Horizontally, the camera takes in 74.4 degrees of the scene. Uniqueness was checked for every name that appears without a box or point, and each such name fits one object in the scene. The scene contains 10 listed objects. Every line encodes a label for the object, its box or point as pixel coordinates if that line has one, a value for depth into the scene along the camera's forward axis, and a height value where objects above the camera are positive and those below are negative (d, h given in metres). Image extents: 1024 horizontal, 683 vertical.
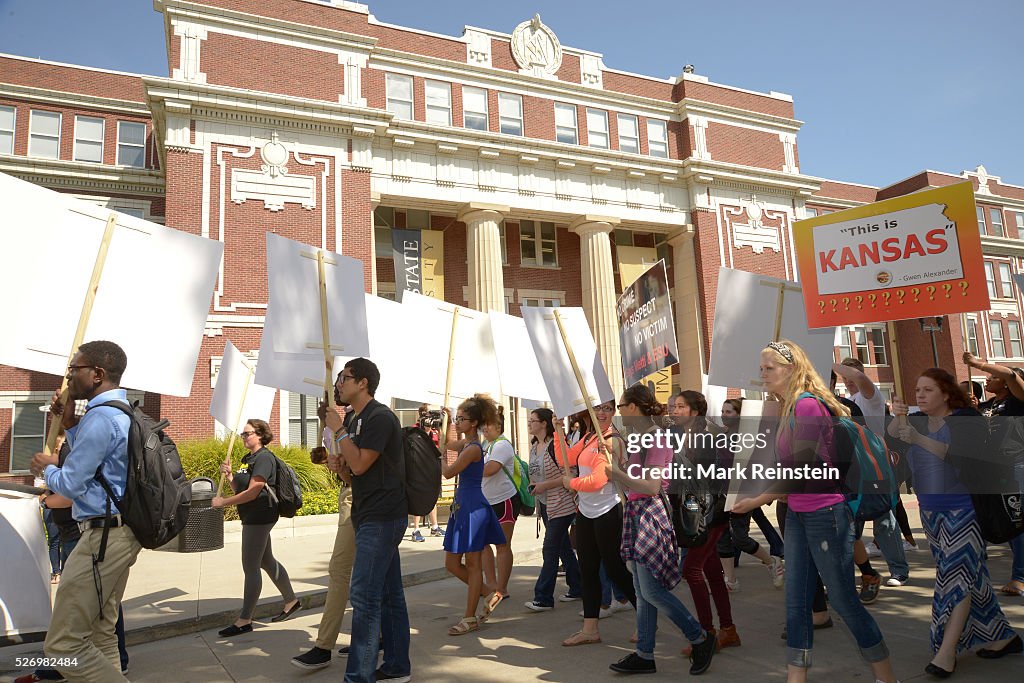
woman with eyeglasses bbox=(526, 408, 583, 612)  6.36 -0.69
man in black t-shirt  4.21 -0.44
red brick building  20.47 +9.95
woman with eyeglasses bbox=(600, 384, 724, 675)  4.43 -0.81
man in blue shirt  3.44 -0.43
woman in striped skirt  4.20 -0.68
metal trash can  11.13 -1.26
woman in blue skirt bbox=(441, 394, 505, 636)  5.92 -0.67
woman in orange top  4.99 -0.72
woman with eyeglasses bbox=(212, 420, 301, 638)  6.06 -0.58
